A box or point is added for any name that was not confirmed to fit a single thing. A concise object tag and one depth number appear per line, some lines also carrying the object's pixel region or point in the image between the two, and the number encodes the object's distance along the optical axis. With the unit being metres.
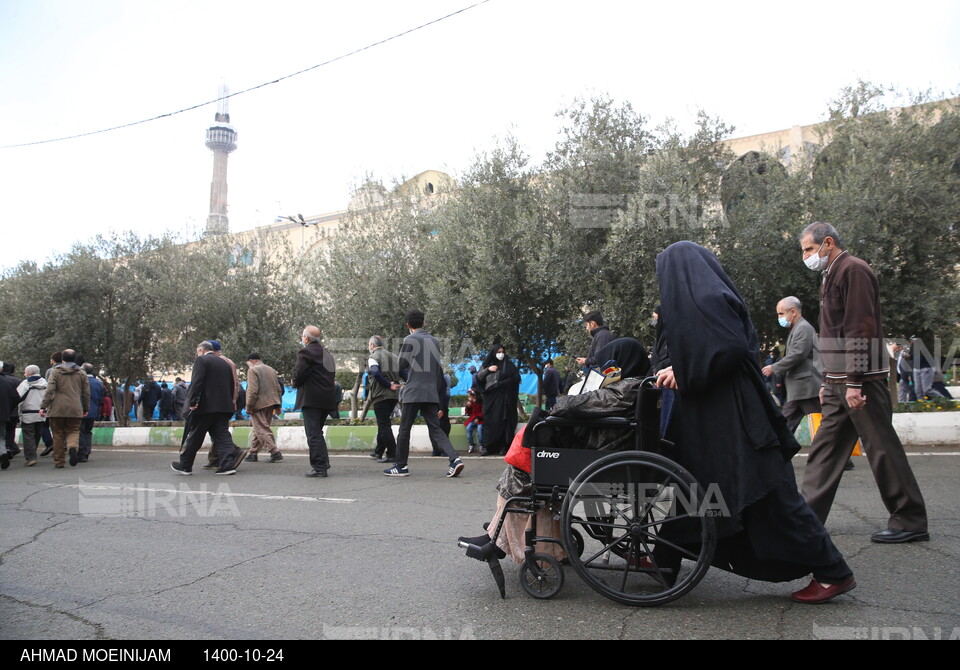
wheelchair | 3.16
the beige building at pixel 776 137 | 25.30
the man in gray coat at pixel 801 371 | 6.75
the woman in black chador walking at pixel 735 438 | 3.07
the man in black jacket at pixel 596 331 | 6.76
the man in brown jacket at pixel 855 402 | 4.20
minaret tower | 134.50
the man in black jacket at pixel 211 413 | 9.19
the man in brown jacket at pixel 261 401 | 10.66
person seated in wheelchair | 3.41
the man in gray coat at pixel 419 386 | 8.04
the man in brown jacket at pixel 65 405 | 11.02
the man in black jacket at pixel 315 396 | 8.67
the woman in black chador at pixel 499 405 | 10.98
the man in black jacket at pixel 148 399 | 23.64
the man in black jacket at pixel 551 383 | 15.63
